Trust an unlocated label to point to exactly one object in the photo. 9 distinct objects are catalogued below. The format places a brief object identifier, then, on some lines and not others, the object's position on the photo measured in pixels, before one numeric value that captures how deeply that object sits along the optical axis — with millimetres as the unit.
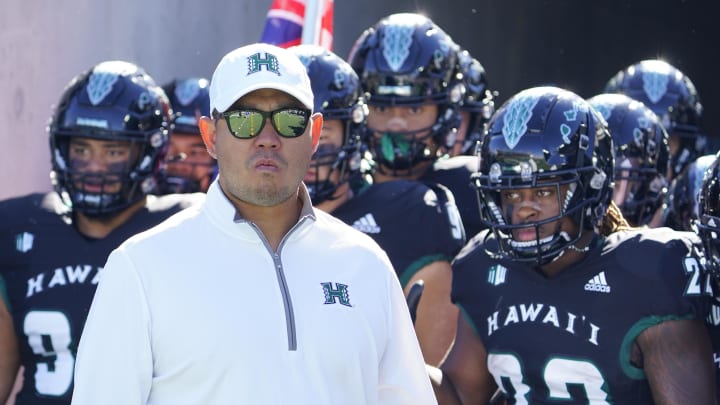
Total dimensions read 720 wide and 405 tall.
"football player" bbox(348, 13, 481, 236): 10242
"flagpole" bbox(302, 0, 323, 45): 12687
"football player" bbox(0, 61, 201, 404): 8234
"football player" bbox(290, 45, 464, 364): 9039
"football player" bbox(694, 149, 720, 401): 6687
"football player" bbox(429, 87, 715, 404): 6828
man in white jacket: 5352
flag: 13141
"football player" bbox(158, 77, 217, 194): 11992
